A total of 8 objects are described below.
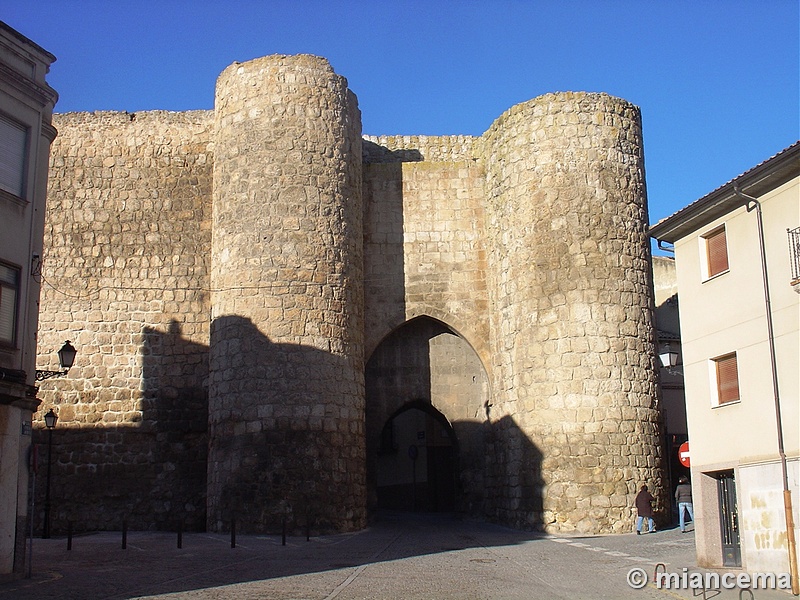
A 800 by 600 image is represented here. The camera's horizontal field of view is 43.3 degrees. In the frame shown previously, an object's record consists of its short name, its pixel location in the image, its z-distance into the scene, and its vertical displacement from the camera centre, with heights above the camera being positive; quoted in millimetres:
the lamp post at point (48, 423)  16875 +931
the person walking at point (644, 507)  17141 -599
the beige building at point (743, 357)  11195 +1342
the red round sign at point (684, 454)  15308 +258
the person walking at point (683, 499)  17095 -476
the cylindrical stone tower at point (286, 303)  18141 +3239
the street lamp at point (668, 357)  16172 +1816
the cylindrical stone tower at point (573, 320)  18125 +2814
